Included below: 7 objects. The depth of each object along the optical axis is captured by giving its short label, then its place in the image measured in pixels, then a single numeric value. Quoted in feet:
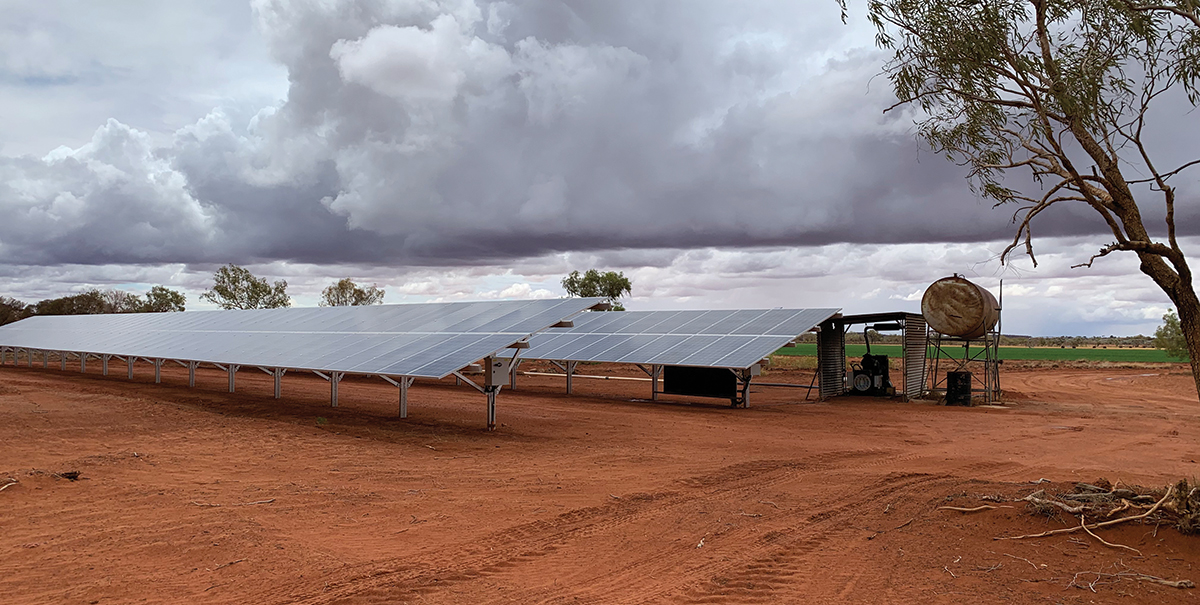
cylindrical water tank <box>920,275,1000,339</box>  77.41
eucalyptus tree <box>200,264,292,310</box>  233.35
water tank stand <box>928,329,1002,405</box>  79.66
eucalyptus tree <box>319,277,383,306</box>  244.63
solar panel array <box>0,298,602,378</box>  53.93
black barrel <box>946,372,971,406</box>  77.71
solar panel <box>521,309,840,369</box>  71.31
